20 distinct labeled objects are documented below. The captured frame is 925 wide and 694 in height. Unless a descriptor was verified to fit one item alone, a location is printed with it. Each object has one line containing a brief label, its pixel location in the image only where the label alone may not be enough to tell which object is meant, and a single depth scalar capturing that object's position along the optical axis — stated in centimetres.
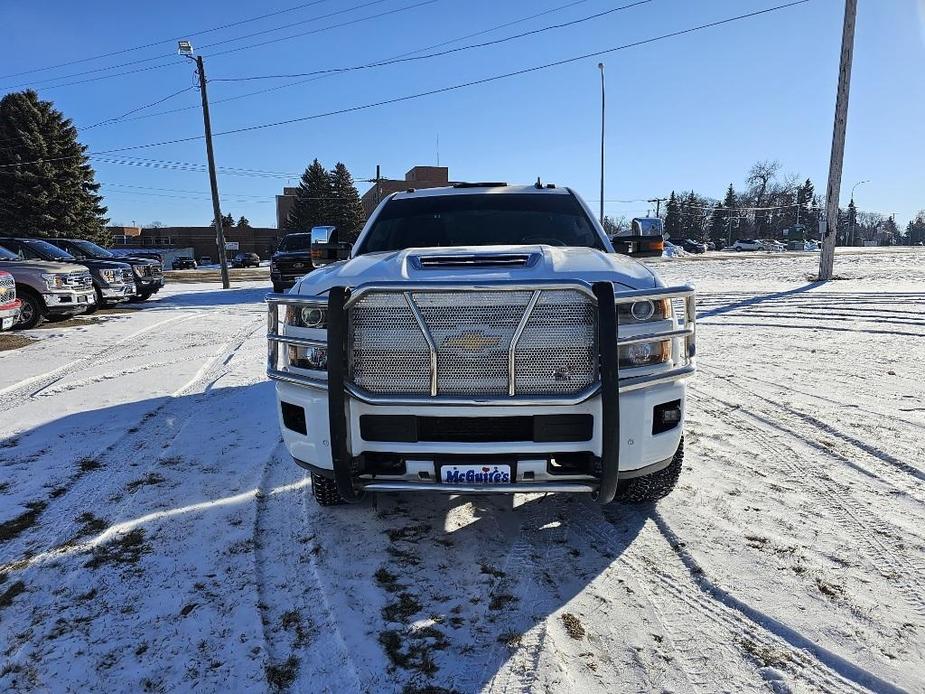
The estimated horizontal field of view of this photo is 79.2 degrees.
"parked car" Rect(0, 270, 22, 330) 845
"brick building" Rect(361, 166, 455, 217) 7862
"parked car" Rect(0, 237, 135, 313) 1223
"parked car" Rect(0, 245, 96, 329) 1023
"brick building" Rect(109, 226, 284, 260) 7812
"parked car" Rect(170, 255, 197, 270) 4981
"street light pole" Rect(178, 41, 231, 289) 2080
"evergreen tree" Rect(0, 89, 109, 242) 3847
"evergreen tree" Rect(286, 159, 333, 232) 6212
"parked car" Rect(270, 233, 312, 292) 1648
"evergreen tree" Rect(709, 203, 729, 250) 10250
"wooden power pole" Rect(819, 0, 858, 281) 1486
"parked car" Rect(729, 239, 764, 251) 7548
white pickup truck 244
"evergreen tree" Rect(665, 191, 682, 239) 9881
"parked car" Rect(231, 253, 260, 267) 5262
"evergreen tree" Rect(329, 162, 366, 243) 6209
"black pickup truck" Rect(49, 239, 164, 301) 1459
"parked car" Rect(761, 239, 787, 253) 7235
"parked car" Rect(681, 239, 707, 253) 5904
